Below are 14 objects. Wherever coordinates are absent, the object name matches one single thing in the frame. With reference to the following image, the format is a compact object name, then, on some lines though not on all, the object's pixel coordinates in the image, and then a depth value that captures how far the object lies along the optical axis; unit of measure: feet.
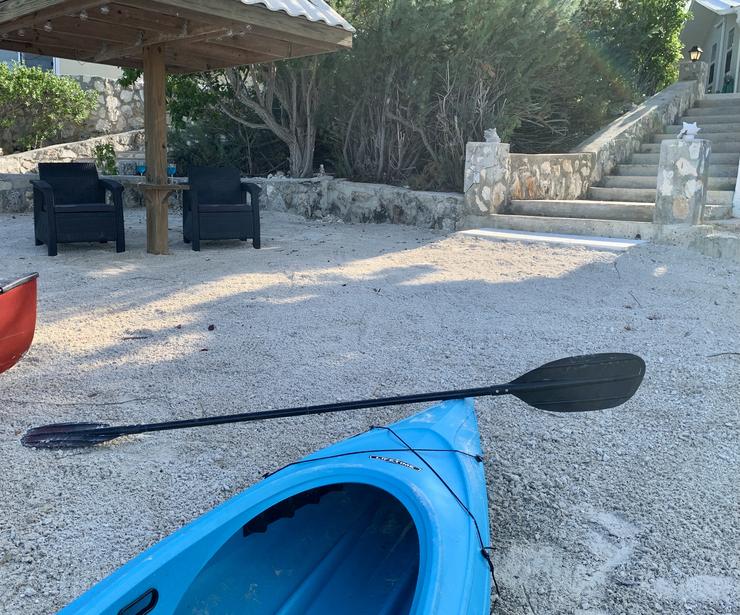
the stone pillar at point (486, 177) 27.84
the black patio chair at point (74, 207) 22.94
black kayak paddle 8.02
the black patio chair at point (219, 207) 24.64
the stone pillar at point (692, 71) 39.17
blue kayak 5.11
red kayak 10.37
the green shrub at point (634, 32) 39.78
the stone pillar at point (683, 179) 23.18
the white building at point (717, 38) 45.21
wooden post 23.11
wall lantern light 44.73
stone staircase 25.63
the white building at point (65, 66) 49.08
